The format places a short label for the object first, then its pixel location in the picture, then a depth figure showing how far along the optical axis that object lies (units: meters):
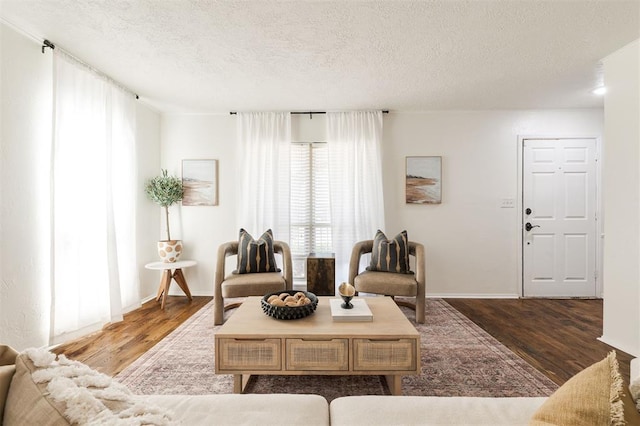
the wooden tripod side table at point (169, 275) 3.69
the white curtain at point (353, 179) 4.20
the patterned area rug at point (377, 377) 2.02
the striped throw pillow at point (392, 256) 3.52
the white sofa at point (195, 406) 0.65
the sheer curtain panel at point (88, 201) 2.68
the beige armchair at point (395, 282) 3.20
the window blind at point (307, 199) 4.35
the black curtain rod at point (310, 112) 4.28
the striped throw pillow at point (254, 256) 3.49
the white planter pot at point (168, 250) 3.91
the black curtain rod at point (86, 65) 2.55
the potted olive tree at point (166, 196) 3.92
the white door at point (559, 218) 4.16
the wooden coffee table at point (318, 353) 1.85
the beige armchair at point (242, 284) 3.15
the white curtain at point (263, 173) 4.25
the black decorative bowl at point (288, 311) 2.07
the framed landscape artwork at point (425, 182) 4.29
